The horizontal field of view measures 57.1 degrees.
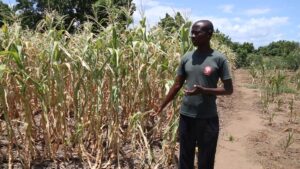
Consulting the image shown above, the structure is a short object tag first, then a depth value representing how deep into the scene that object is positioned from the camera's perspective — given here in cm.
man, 203
